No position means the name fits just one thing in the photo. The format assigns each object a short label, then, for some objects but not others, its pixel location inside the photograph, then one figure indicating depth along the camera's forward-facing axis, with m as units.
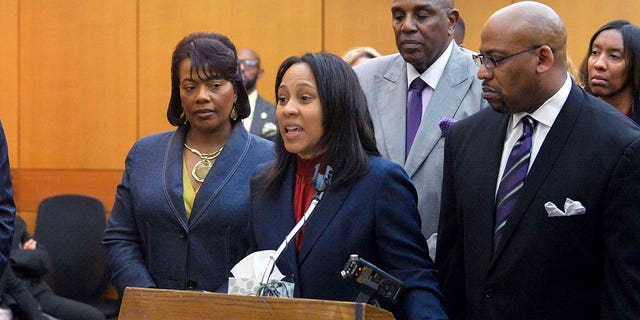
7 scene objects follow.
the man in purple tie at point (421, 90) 6.89
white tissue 5.61
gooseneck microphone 5.41
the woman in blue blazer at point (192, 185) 6.88
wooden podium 4.80
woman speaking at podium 5.81
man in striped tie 5.27
